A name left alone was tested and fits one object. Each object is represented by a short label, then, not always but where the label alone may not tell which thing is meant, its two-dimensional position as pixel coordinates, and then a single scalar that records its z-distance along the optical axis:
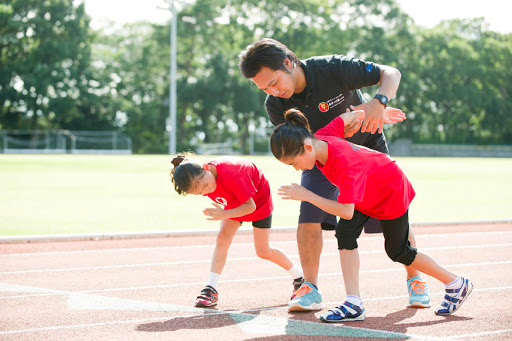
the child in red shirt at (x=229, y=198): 4.66
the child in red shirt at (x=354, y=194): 4.18
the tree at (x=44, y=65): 46.34
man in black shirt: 4.67
